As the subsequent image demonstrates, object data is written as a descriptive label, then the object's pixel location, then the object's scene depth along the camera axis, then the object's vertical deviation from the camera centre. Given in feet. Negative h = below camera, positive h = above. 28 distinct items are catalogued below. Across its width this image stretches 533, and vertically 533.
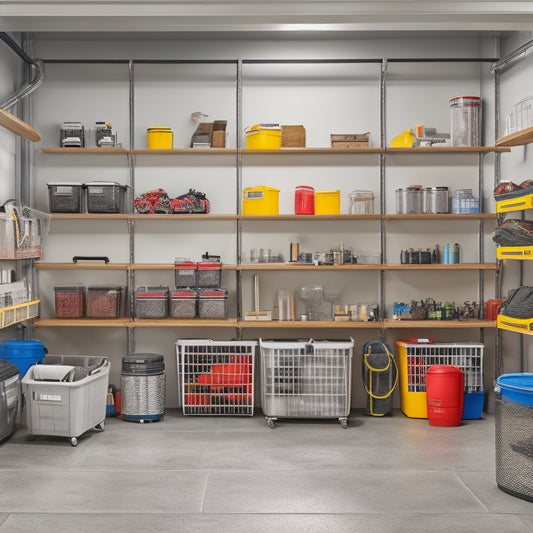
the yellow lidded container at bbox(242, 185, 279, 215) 23.72 +1.82
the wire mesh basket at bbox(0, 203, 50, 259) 20.53 +0.77
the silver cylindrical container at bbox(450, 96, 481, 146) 23.84 +4.35
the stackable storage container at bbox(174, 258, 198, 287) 23.61 -0.51
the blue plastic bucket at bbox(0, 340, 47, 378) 21.68 -2.78
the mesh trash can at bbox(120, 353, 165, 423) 22.26 -3.85
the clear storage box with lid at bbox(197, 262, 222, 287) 23.57 -0.51
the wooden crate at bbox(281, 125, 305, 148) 23.98 +3.87
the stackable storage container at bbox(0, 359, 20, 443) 19.16 -3.63
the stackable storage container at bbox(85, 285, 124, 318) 23.77 -1.43
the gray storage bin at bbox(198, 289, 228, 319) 23.41 -1.41
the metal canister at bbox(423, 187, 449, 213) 23.94 +1.85
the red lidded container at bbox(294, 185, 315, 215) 23.77 +1.83
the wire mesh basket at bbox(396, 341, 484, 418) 23.15 -3.32
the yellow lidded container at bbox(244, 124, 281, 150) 23.63 +3.83
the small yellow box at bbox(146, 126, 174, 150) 23.86 +3.82
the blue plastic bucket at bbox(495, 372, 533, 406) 15.15 -2.67
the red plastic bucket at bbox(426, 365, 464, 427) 21.89 -3.99
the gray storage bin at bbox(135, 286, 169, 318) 23.54 -1.45
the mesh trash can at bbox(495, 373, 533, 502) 15.05 -3.66
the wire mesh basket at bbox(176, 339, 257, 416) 22.97 -3.76
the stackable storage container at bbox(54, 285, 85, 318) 23.75 -1.37
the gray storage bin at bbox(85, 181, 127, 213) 23.47 +1.93
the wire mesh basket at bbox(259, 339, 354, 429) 22.21 -3.60
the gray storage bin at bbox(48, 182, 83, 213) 23.52 +1.91
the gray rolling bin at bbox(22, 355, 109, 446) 19.24 -3.67
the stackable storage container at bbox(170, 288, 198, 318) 23.49 -1.41
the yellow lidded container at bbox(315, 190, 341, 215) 23.79 +1.77
